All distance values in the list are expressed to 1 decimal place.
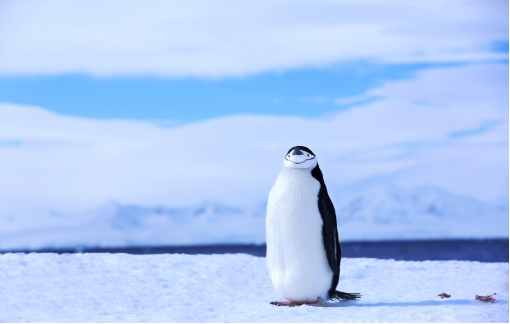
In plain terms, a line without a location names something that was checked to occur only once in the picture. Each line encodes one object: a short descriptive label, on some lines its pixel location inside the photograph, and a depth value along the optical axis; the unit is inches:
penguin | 223.0
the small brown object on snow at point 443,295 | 249.6
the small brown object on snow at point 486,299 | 234.8
